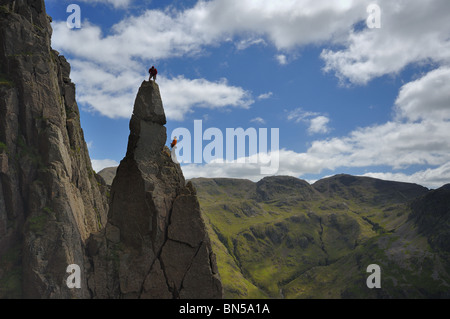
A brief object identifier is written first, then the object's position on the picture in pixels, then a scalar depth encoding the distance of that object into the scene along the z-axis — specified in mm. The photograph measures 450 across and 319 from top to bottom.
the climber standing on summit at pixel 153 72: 42594
